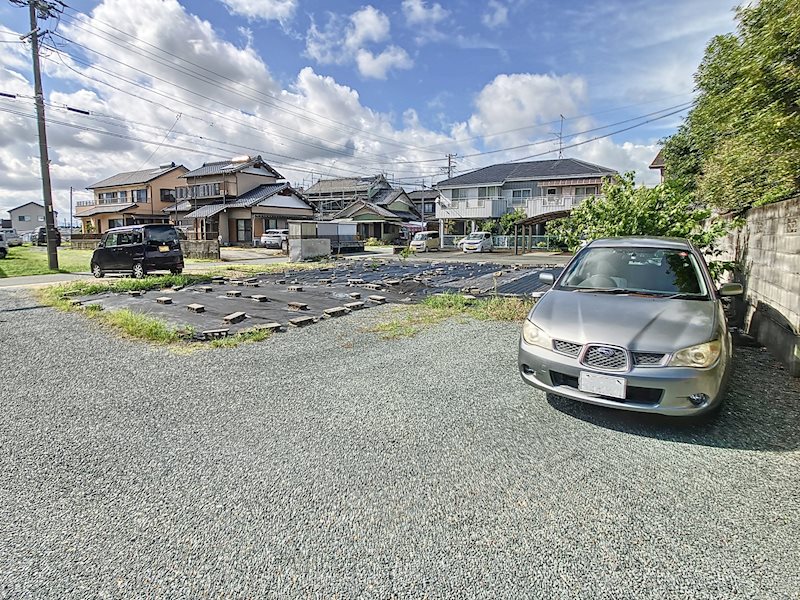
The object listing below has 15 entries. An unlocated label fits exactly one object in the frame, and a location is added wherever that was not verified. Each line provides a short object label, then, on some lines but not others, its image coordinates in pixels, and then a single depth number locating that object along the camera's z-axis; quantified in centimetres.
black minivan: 1343
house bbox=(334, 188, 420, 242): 4166
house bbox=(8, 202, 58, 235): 6675
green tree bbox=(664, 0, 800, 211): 438
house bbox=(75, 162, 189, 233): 3850
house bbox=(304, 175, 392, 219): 5284
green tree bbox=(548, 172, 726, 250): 639
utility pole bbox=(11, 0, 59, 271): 1438
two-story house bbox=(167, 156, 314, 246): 3269
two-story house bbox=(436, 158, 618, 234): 3103
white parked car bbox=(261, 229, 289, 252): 2887
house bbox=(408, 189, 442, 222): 5676
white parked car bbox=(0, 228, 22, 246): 3547
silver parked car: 281
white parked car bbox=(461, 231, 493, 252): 2833
